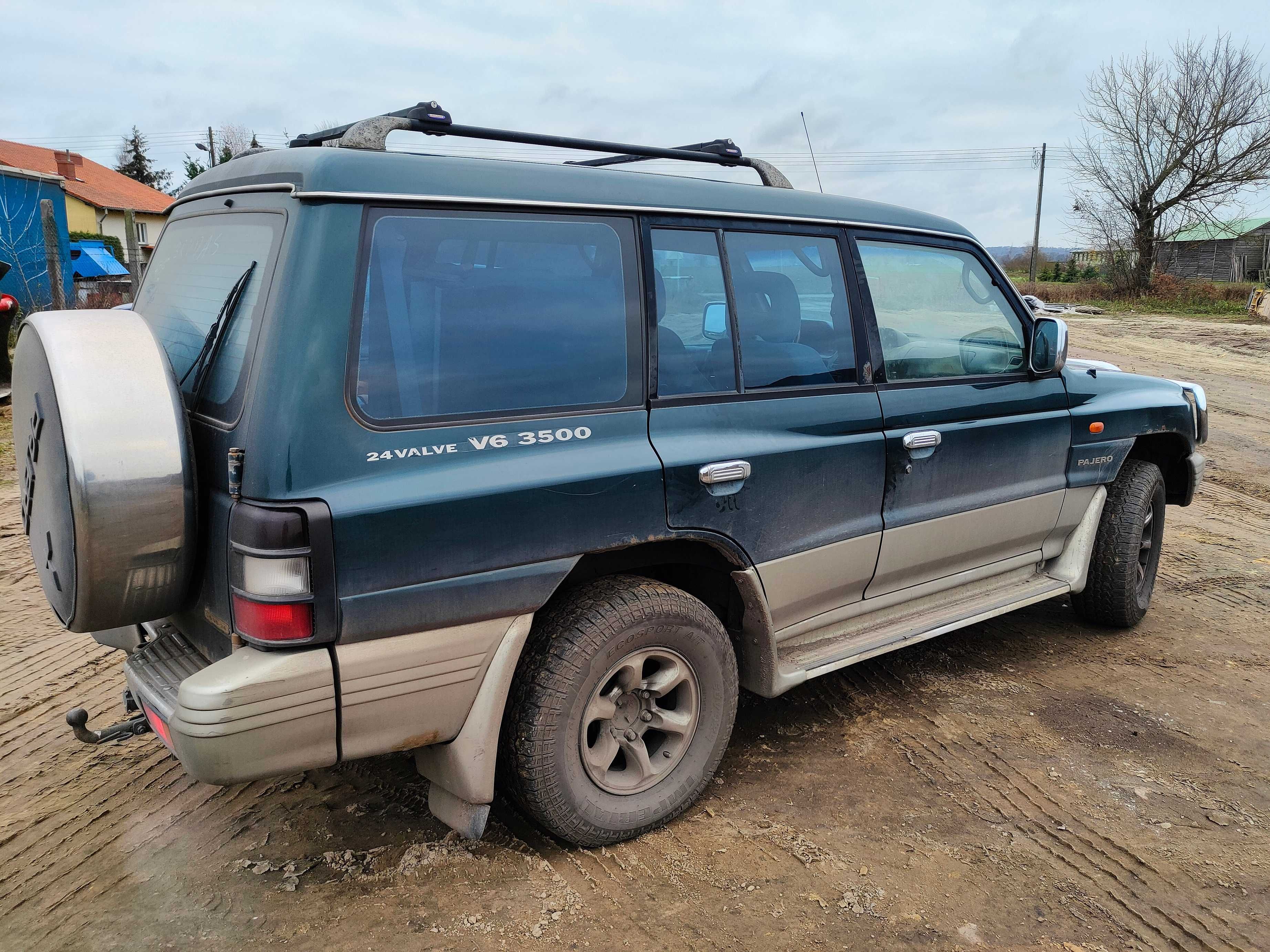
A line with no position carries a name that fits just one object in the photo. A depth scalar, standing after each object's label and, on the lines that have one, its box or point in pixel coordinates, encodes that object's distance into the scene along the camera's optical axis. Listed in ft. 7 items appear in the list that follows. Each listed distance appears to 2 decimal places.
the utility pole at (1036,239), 144.44
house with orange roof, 123.44
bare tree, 101.40
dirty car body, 7.58
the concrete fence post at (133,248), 41.19
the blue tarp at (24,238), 58.59
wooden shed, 118.01
